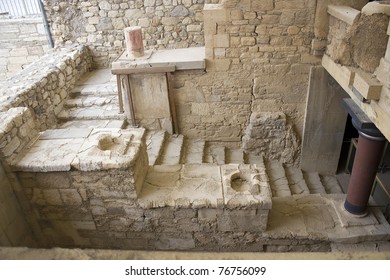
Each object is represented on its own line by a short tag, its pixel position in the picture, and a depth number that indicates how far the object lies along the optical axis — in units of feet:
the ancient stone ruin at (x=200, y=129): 11.94
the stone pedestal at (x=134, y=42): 18.42
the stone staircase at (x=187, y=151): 18.30
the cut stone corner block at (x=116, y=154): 11.30
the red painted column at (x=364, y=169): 12.90
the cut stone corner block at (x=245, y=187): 11.65
